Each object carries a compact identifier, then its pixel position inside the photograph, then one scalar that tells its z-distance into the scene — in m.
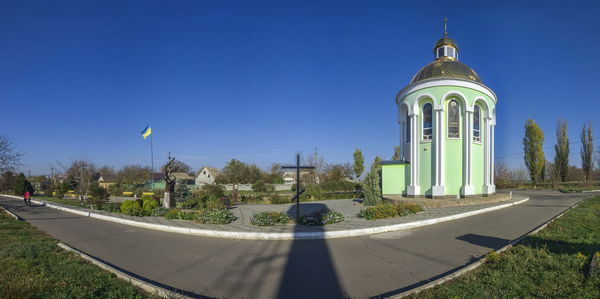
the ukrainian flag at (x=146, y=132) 26.95
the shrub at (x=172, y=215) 10.88
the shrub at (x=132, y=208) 12.30
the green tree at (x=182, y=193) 18.36
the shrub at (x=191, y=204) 14.95
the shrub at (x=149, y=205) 12.39
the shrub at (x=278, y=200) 19.66
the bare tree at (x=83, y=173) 23.86
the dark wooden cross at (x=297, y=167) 9.29
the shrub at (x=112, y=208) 14.04
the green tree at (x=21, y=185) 33.06
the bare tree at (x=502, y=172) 43.26
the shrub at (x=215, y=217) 9.75
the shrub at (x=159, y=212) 12.05
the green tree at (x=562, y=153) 35.81
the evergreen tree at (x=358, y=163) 43.56
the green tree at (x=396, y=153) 32.84
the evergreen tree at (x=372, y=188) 15.52
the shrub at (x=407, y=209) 10.74
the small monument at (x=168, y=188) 14.16
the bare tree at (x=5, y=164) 17.11
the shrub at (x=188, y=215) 10.47
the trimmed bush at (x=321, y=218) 9.15
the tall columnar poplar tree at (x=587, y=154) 36.41
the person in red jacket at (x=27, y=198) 19.86
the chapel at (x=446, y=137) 15.14
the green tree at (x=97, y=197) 15.44
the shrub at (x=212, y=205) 12.70
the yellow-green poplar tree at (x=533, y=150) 34.66
